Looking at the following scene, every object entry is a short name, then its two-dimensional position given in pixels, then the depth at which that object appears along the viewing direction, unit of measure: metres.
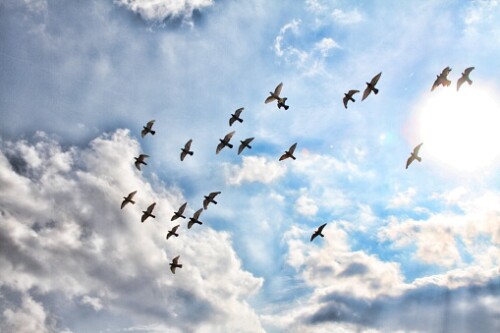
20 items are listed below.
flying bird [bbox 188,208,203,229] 79.87
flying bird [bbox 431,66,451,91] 59.47
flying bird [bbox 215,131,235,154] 75.86
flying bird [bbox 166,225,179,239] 80.28
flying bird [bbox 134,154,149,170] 78.00
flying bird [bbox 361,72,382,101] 64.06
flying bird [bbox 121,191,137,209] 81.89
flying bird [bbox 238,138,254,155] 76.12
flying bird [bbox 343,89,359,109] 66.44
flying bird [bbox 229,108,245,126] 72.81
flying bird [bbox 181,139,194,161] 76.31
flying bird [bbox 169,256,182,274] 83.94
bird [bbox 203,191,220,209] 77.00
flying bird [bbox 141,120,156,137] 76.56
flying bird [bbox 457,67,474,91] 60.31
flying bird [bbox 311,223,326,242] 75.25
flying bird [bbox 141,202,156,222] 82.31
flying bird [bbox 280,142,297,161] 72.44
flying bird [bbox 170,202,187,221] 77.69
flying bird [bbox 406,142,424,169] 69.50
